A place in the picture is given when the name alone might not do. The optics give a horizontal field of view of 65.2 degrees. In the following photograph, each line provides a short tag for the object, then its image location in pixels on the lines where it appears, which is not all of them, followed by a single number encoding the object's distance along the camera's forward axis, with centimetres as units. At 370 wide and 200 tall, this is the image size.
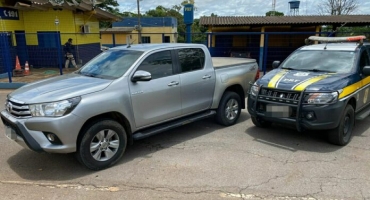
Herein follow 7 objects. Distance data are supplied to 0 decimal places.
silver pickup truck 359
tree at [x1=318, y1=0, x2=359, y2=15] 2986
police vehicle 439
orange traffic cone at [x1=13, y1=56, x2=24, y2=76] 1272
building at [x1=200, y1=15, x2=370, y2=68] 1580
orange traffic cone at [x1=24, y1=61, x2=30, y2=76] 1295
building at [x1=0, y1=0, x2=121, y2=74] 1387
